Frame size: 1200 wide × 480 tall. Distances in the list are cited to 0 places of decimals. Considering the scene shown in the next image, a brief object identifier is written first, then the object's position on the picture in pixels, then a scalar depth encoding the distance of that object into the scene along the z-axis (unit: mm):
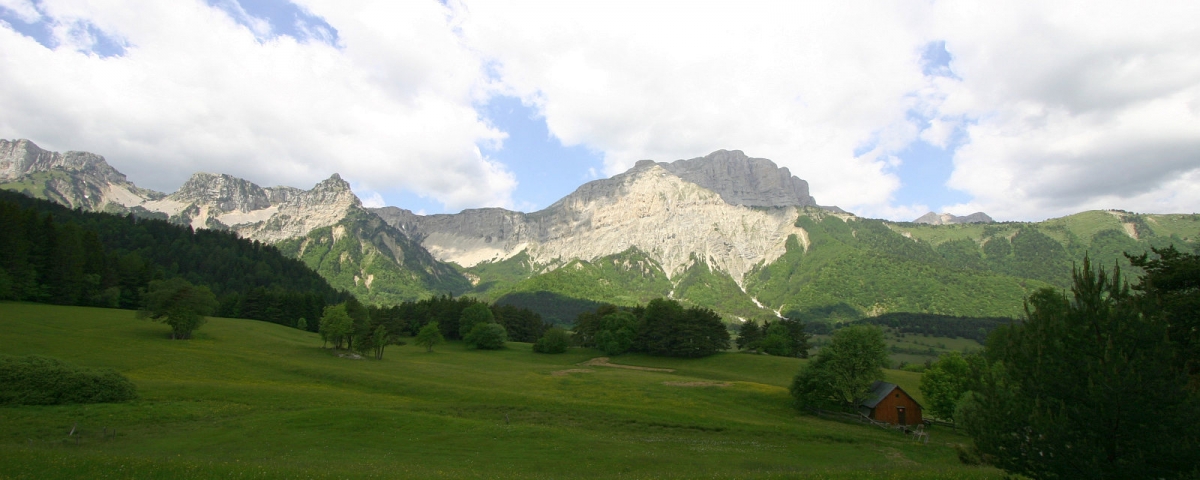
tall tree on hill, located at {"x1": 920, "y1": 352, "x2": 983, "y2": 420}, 50812
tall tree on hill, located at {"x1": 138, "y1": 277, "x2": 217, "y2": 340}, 70562
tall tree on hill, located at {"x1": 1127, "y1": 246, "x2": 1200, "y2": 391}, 20844
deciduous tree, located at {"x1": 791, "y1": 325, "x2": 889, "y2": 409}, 54781
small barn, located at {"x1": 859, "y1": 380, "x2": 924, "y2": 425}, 51594
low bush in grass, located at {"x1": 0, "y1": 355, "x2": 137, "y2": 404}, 33875
